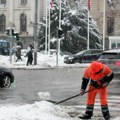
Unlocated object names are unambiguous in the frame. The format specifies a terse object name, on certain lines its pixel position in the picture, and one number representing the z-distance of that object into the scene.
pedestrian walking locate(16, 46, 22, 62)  47.97
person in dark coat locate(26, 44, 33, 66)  40.78
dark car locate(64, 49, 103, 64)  45.75
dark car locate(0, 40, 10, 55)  63.75
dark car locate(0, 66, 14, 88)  19.68
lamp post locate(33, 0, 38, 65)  41.34
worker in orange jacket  10.55
